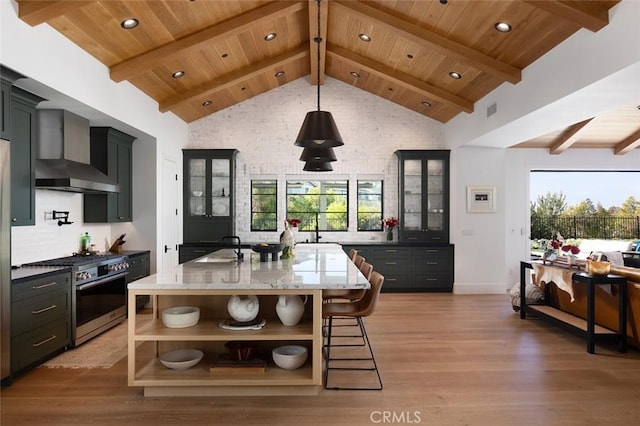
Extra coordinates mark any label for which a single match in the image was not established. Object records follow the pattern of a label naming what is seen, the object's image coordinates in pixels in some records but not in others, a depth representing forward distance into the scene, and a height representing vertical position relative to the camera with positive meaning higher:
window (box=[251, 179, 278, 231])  8.64 +0.14
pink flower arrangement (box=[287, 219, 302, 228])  6.12 -0.13
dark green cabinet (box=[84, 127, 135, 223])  5.95 +0.58
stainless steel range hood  4.64 +0.63
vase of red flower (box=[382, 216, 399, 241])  8.36 -0.23
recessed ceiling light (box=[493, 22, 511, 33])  4.63 +1.90
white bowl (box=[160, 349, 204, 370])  3.37 -1.11
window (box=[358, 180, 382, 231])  8.66 +0.14
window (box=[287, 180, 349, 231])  8.70 +0.12
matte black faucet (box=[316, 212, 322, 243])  8.15 -0.40
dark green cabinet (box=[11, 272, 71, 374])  3.66 -0.93
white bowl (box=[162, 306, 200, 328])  3.38 -0.79
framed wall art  7.97 +0.25
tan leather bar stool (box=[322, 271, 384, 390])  3.62 -0.79
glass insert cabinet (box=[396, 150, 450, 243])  8.24 +0.32
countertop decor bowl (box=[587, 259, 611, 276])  4.62 -0.56
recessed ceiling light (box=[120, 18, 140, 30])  4.47 +1.86
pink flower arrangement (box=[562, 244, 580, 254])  5.49 -0.44
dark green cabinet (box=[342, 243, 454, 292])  8.03 -0.92
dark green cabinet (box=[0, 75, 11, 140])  3.51 +0.79
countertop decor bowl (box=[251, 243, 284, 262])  4.49 -0.36
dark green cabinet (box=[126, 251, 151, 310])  5.95 -0.76
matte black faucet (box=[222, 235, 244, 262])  4.61 -0.46
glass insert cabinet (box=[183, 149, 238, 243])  8.12 +0.32
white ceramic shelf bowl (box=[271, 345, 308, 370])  3.41 -1.09
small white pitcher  3.42 -0.72
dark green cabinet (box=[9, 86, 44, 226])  3.90 +0.50
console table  4.49 -1.00
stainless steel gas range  4.62 -0.89
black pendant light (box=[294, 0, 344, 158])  4.07 +0.72
